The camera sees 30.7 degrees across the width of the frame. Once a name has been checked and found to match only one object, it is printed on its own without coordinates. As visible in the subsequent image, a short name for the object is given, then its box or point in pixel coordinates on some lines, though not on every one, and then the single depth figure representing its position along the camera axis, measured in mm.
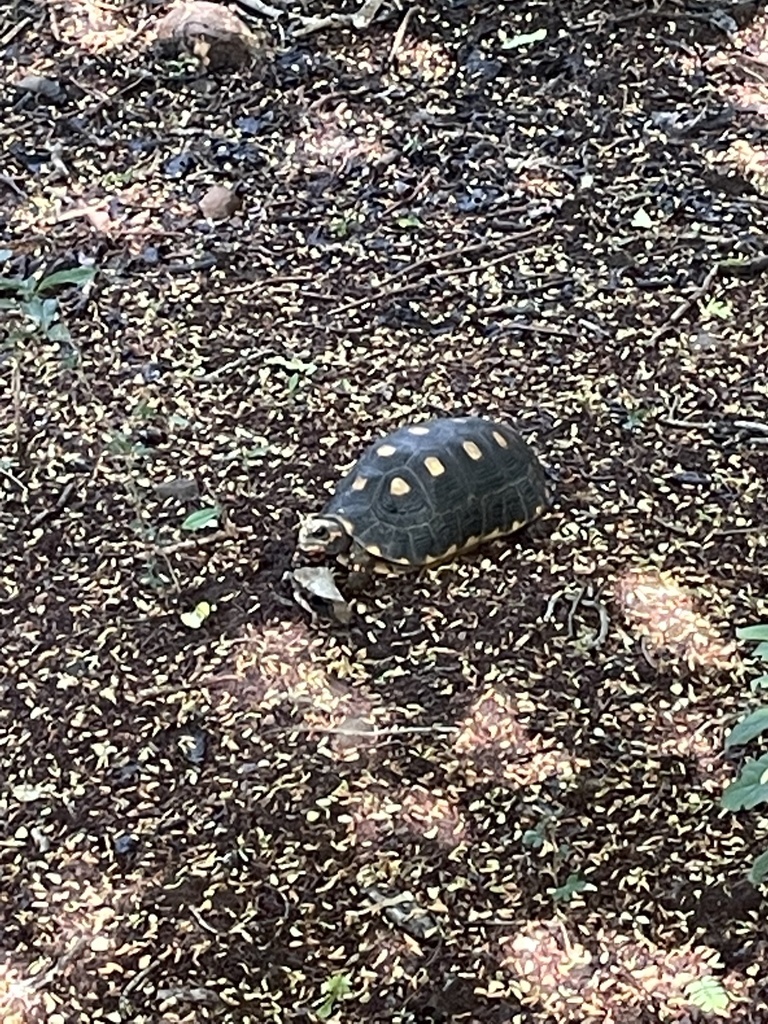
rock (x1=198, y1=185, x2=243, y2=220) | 4781
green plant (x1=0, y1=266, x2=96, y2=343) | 3391
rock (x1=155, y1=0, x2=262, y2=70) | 5449
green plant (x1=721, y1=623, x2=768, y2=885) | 2260
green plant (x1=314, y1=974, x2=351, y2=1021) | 2541
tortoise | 3309
